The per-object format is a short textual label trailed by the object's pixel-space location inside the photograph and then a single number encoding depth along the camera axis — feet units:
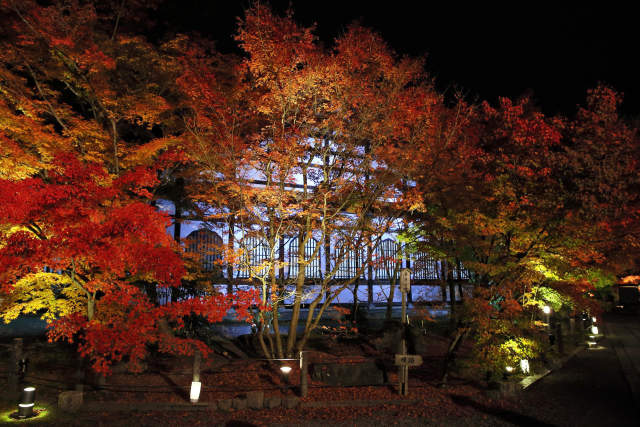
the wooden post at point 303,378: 29.76
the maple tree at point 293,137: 35.73
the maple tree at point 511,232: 34.91
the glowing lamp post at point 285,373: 32.65
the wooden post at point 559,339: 52.12
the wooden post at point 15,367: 29.86
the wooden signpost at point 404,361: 31.09
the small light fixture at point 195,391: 28.32
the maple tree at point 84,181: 27.45
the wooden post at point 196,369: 28.76
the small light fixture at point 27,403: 25.35
